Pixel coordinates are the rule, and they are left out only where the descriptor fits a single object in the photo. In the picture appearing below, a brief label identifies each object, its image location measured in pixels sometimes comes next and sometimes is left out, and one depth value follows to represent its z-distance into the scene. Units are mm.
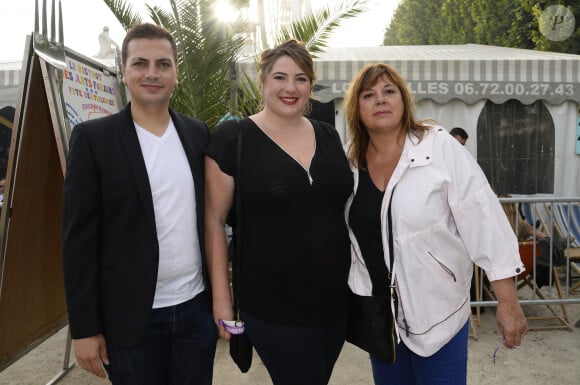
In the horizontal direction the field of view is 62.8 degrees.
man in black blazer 1755
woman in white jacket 1871
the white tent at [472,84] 7320
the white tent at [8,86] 7328
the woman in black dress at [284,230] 1917
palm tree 4867
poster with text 2869
